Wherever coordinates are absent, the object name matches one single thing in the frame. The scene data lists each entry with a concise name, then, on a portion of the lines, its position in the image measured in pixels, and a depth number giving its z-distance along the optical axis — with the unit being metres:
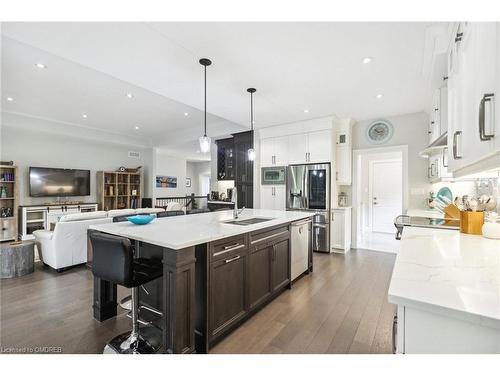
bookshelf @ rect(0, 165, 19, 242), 5.34
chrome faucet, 2.86
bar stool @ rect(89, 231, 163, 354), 1.58
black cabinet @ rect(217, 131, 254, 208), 5.86
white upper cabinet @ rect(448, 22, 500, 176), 0.87
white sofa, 3.30
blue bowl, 2.27
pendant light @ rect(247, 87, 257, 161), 3.62
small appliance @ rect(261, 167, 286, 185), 5.11
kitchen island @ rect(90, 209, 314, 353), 1.59
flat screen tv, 5.88
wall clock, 4.65
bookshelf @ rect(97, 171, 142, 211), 7.04
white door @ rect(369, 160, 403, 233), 6.29
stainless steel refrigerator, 4.56
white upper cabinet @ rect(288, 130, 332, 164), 4.57
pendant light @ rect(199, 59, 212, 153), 2.65
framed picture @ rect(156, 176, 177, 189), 9.34
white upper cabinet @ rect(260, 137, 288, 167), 5.12
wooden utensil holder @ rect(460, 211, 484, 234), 1.74
